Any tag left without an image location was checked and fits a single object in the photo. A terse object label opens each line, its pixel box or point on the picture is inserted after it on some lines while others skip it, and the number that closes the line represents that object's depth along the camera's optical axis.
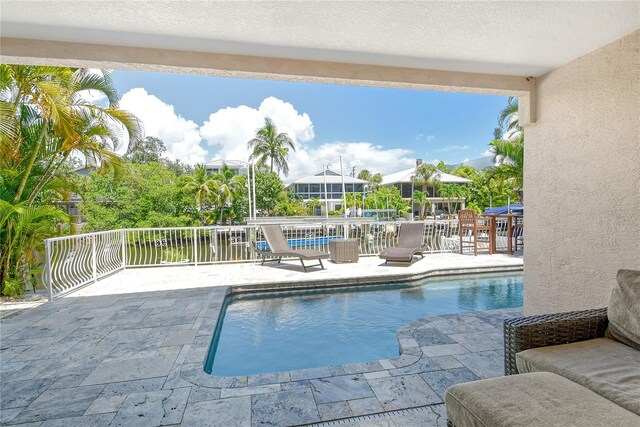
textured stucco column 2.61
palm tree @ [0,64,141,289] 5.02
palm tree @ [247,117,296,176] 29.86
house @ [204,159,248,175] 39.14
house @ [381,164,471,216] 32.72
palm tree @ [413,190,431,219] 33.10
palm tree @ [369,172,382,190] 37.78
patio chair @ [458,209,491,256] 8.22
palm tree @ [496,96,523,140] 11.55
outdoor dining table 8.45
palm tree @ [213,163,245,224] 25.16
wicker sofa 1.36
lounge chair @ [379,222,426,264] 7.16
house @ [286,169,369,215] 36.59
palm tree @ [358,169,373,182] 48.37
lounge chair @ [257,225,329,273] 6.89
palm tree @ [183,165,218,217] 24.00
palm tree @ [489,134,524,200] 11.22
